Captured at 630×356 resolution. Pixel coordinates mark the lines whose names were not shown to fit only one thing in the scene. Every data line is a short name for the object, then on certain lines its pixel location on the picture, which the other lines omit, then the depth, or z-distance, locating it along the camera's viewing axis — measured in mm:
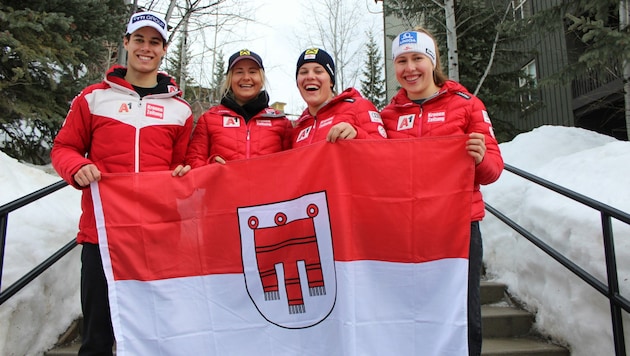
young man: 2572
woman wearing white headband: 2578
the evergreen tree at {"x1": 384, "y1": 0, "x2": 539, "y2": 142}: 11305
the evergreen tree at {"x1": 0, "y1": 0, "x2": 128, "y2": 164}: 5402
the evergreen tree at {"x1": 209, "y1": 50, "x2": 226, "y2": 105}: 16781
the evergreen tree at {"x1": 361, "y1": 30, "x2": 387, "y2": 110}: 26641
